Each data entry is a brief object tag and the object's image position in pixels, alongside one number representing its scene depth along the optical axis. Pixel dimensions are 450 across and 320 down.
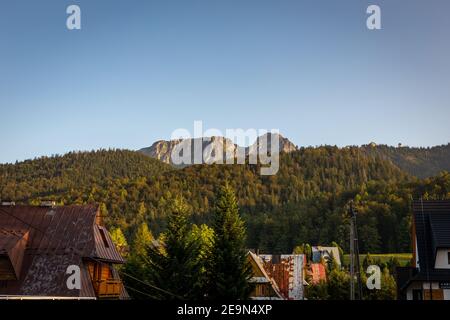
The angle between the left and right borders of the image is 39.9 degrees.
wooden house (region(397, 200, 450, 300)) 40.28
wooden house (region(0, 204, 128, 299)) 37.88
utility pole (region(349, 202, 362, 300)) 34.38
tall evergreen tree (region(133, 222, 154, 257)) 62.73
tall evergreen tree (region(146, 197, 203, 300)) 45.22
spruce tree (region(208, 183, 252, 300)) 45.09
